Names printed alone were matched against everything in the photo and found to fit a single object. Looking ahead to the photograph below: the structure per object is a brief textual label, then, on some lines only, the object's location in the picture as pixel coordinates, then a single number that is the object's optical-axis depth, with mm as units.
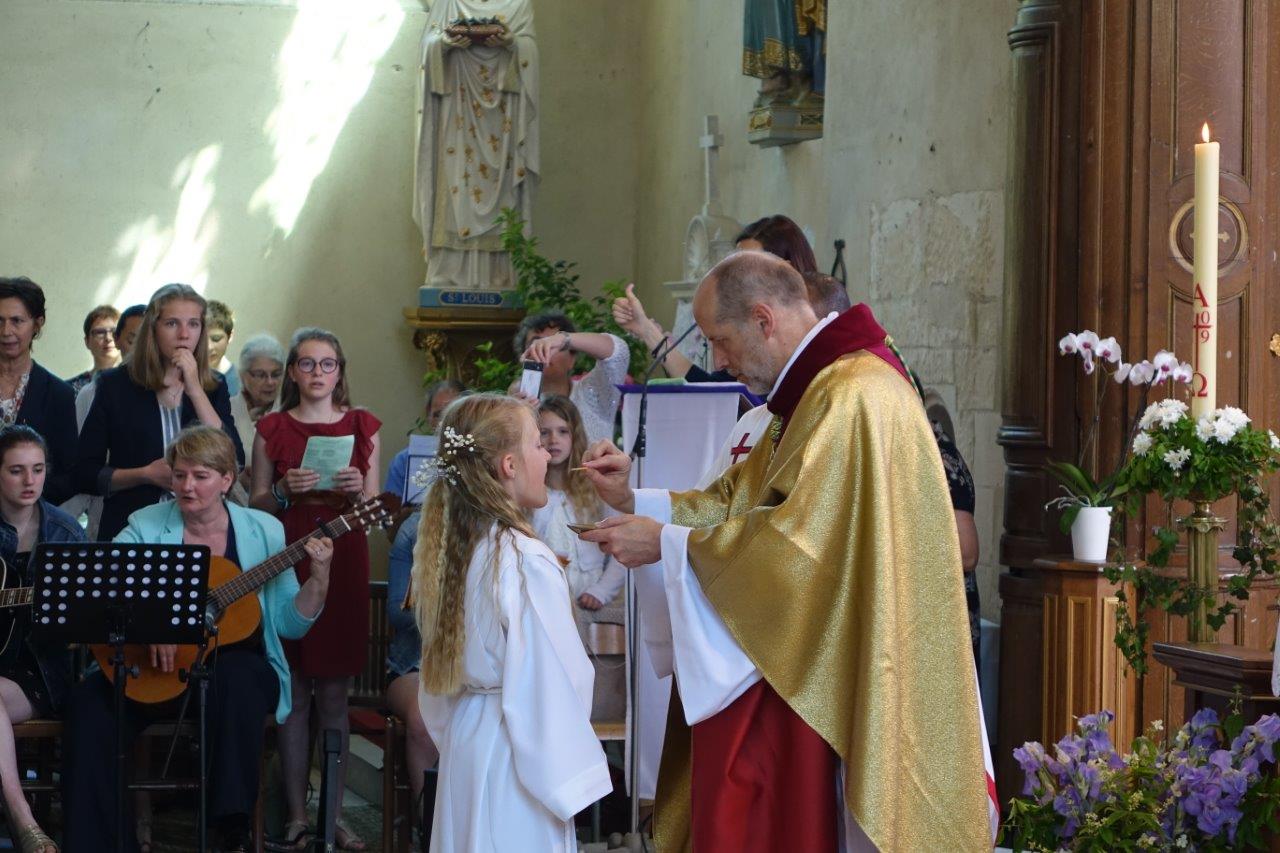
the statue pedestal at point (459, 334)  11359
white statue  11305
